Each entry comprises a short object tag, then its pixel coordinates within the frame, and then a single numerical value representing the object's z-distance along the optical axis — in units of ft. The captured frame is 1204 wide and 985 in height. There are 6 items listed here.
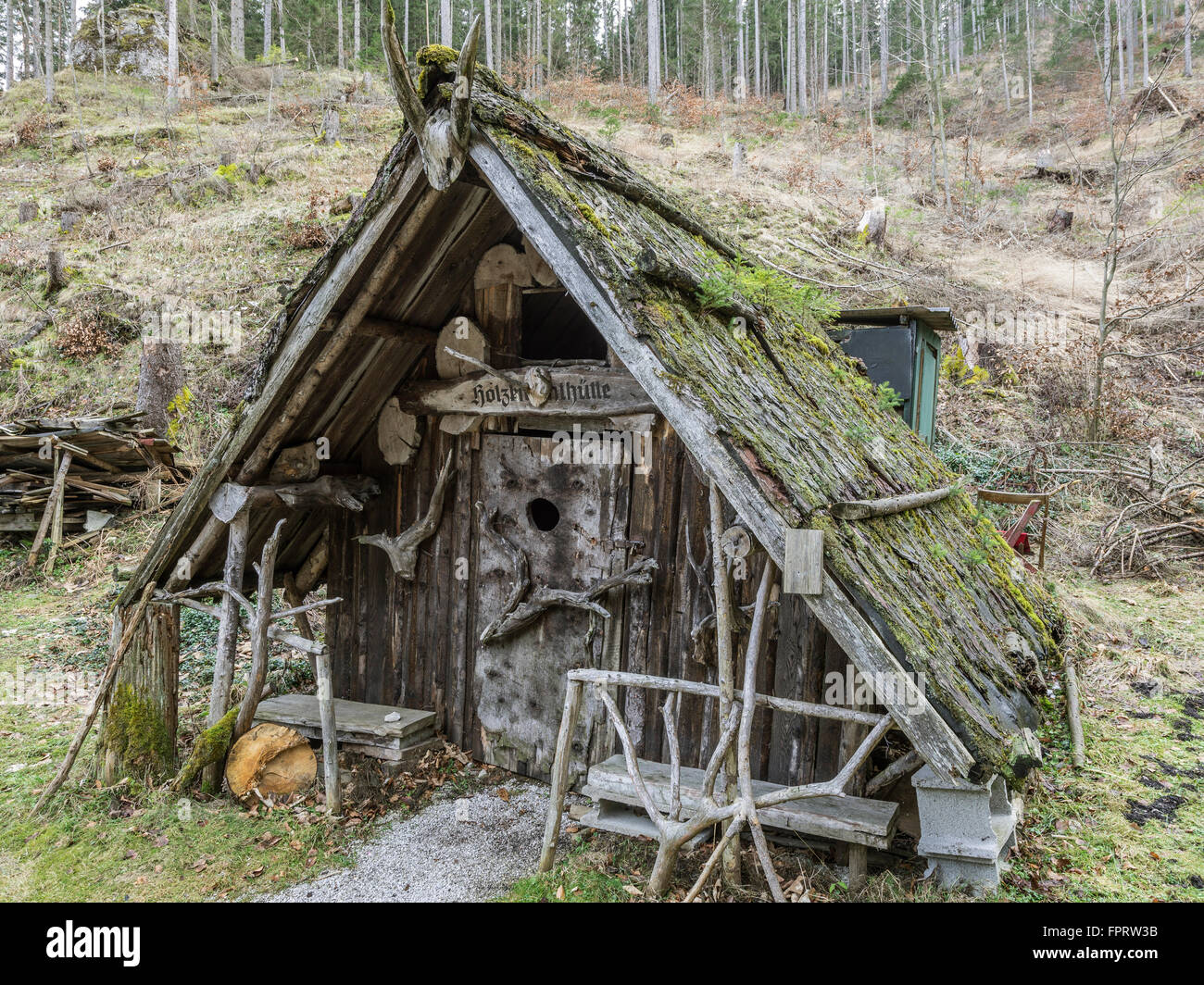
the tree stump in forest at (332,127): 83.35
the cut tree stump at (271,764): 18.97
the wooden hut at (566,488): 13.05
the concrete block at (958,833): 12.51
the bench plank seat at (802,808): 13.66
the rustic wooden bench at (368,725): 19.85
